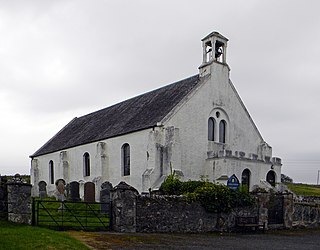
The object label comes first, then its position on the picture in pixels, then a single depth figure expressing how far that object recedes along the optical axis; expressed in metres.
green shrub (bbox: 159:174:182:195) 20.79
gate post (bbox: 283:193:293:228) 21.73
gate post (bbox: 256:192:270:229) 20.39
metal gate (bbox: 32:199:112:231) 16.42
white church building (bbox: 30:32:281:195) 26.83
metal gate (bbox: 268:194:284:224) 21.23
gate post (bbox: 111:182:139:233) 16.91
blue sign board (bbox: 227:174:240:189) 24.29
